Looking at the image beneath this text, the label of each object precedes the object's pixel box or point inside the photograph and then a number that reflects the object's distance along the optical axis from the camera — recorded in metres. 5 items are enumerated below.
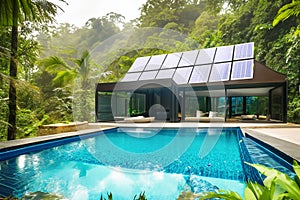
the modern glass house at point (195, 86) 10.81
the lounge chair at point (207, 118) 11.60
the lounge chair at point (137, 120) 11.58
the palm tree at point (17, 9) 2.25
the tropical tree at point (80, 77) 12.81
